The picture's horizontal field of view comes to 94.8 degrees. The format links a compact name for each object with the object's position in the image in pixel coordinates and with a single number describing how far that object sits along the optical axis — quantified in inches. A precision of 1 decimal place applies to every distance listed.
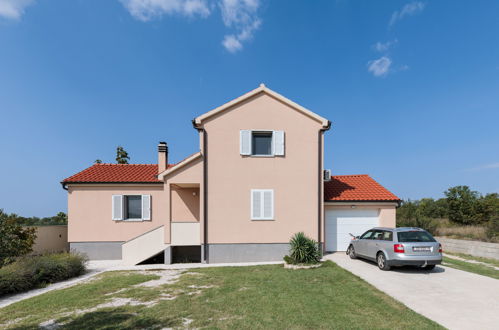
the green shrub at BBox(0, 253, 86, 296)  295.7
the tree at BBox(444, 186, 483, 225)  845.8
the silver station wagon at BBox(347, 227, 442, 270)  319.3
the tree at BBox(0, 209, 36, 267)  381.7
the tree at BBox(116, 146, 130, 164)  1016.2
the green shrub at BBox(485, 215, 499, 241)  511.6
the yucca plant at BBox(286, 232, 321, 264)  384.8
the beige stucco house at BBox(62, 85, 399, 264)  437.1
